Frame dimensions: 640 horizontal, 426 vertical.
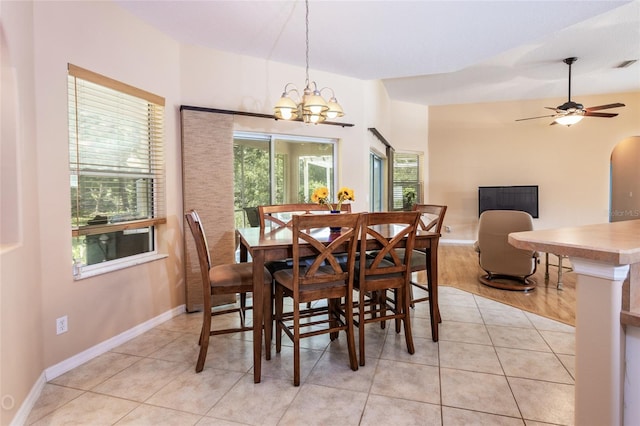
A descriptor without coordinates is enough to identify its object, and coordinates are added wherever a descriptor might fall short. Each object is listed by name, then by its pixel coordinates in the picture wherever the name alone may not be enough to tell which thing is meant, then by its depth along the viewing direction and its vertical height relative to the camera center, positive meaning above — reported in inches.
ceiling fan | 199.9 +53.6
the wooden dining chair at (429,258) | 106.7 -20.1
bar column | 41.4 -17.8
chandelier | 103.2 +30.2
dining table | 84.9 -13.8
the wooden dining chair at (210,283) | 89.0 -21.9
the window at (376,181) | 220.2 +14.8
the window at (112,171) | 97.8 +10.4
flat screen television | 277.1 +3.2
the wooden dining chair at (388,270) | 90.1 -19.3
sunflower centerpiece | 112.0 +2.2
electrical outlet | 90.2 -32.8
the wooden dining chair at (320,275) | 82.4 -19.2
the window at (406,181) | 298.5 +19.1
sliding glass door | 157.8 +16.9
